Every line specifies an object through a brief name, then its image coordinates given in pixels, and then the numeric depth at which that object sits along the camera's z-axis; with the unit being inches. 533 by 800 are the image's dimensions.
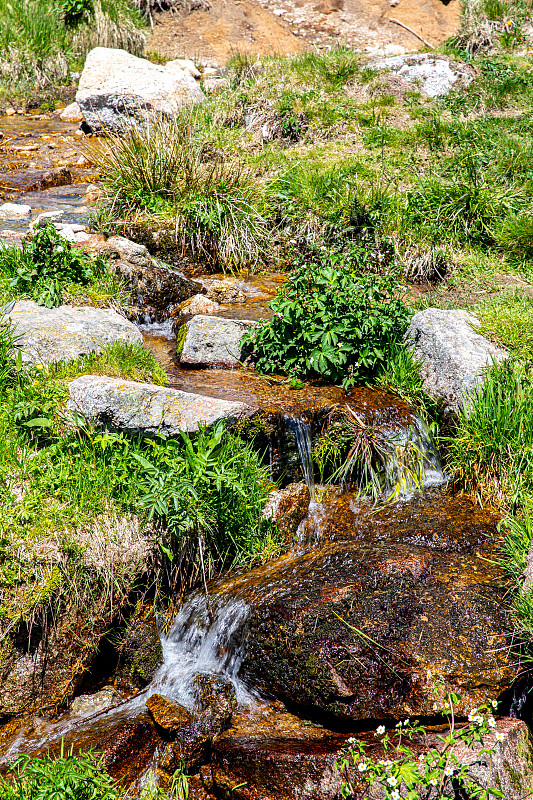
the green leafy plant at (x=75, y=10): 541.8
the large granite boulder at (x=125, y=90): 424.8
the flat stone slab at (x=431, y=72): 428.5
